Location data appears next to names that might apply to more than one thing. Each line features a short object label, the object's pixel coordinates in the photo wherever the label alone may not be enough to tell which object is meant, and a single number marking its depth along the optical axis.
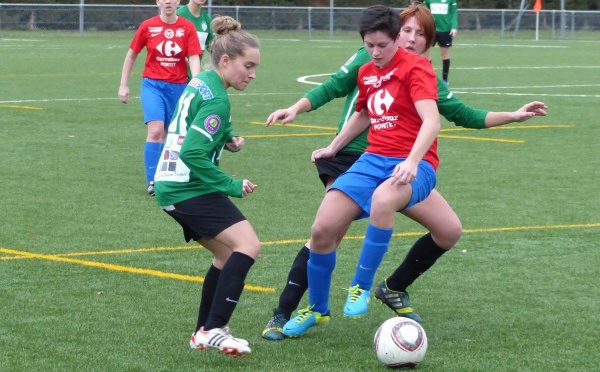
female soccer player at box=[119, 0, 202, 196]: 21.83
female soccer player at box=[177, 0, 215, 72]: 23.12
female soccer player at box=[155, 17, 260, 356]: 10.59
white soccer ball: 10.41
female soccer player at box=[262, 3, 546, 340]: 11.87
